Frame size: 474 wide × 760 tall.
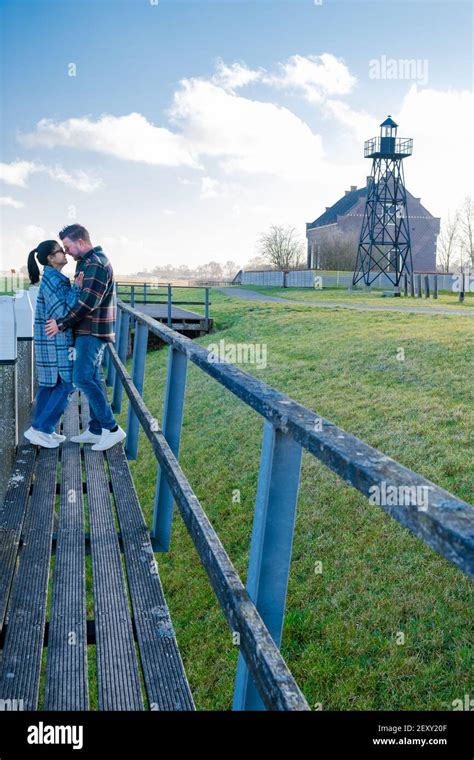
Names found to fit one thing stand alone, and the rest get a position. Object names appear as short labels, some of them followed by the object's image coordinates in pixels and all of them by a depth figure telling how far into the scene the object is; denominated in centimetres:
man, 534
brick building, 5925
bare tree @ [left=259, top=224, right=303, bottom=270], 6512
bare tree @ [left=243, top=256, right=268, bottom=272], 6619
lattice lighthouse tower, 4222
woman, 552
